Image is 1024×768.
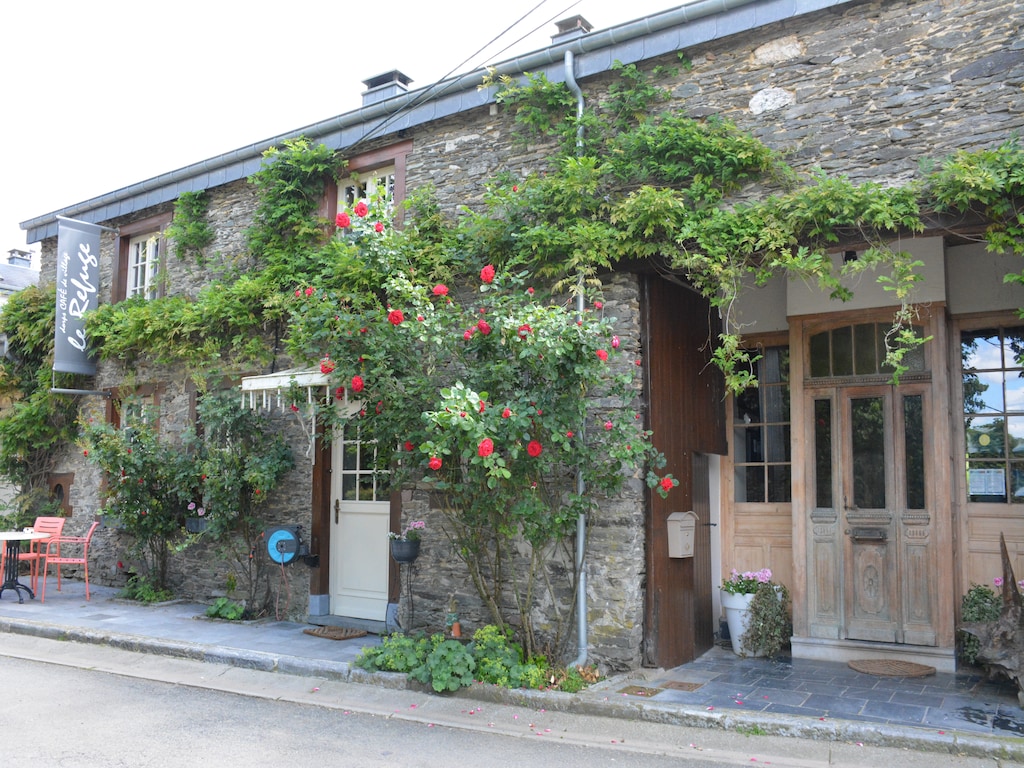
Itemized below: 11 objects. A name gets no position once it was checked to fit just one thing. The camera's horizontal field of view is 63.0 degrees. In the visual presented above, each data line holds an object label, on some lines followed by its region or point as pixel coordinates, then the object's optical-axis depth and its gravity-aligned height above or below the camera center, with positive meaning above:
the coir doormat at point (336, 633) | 8.07 -1.54
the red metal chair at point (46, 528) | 10.84 -0.72
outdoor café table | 9.69 -1.08
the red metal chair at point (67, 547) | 10.16 -1.04
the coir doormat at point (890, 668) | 6.64 -1.54
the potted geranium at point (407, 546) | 7.50 -0.64
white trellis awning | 7.82 +0.84
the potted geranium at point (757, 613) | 7.38 -1.22
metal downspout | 6.65 -0.88
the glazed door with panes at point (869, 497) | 7.05 -0.17
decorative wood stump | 5.85 -1.13
